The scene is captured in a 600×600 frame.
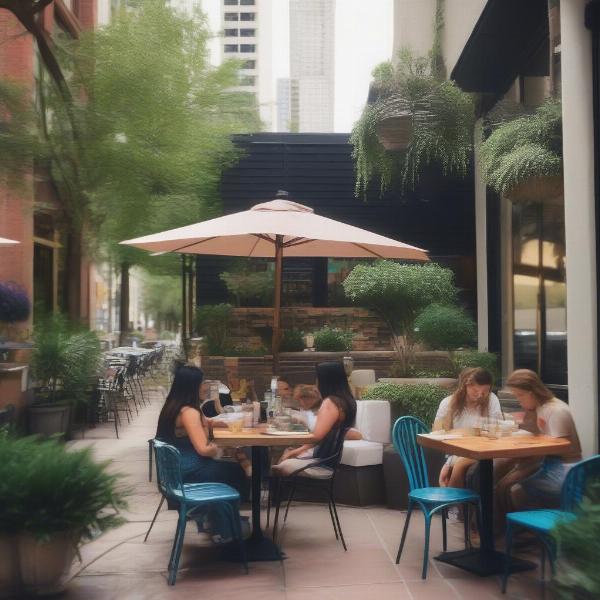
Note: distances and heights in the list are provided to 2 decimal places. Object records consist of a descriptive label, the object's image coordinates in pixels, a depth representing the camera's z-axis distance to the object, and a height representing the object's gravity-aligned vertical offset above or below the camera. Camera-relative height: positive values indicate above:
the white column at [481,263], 11.80 +0.99
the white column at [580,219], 5.87 +0.81
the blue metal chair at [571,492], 4.26 -0.85
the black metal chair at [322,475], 5.77 -1.05
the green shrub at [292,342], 11.48 -0.16
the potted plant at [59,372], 10.55 -0.53
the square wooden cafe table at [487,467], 4.97 -0.87
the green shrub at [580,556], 2.38 -0.70
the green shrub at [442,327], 9.95 +0.04
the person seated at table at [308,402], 6.80 -0.59
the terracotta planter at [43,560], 4.24 -1.20
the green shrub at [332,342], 11.51 -0.16
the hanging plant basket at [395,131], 10.60 +2.62
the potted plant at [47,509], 4.16 -0.91
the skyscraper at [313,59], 162.12 +55.35
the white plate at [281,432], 5.53 -0.69
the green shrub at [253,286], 13.26 +0.72
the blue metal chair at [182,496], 4.91 -1.02
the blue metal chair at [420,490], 5.09 -1.05
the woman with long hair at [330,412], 5.77 -0.58
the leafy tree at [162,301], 43.64 +2.19
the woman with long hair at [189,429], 5.44 -0.65
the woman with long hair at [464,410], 5.97 -0.60
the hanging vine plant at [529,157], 7.07 +1.53
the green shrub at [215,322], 12.19 +0.14
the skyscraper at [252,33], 138.12 +51.08
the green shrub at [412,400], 7.81 -0.66
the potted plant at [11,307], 12.55 +0.39
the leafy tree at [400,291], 10.26 +0.49
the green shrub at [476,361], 9.77 -0.37
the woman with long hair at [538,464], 5.22 -0.86
